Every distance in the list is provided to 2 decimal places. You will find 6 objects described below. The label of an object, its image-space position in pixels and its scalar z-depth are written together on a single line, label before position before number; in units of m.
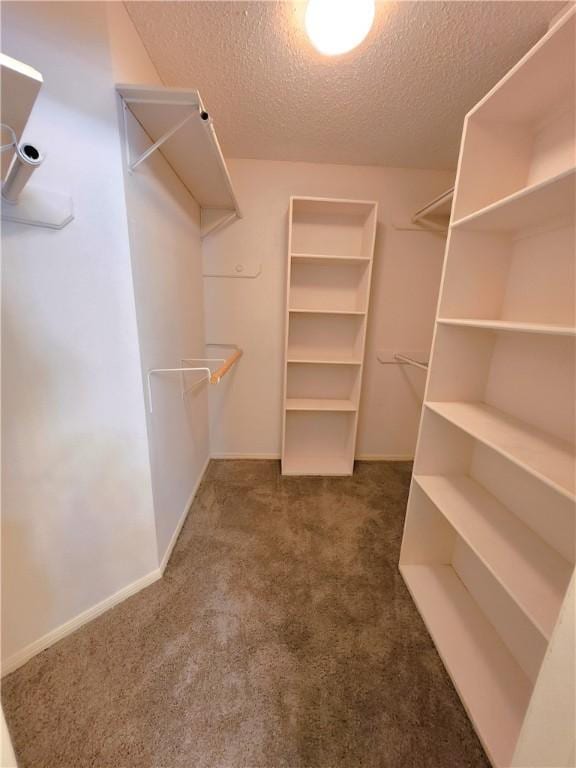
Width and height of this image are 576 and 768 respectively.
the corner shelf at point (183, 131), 1.01
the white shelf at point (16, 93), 0.53
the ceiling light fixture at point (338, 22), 0.97
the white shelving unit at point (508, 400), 0.88
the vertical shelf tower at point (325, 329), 2.17
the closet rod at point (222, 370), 1.43
